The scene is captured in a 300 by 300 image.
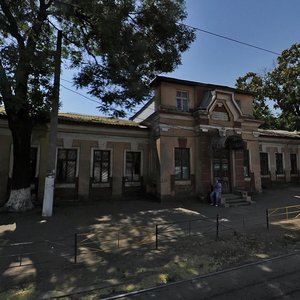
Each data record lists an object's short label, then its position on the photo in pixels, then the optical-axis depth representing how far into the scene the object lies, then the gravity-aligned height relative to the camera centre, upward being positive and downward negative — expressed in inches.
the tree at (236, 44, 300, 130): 1095.6 +386.2
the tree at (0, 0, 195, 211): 409.7 +230.2
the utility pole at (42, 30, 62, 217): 448.1 +50.4
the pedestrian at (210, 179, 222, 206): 592.7 -43.8
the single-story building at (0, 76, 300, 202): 607.2 +64.4
